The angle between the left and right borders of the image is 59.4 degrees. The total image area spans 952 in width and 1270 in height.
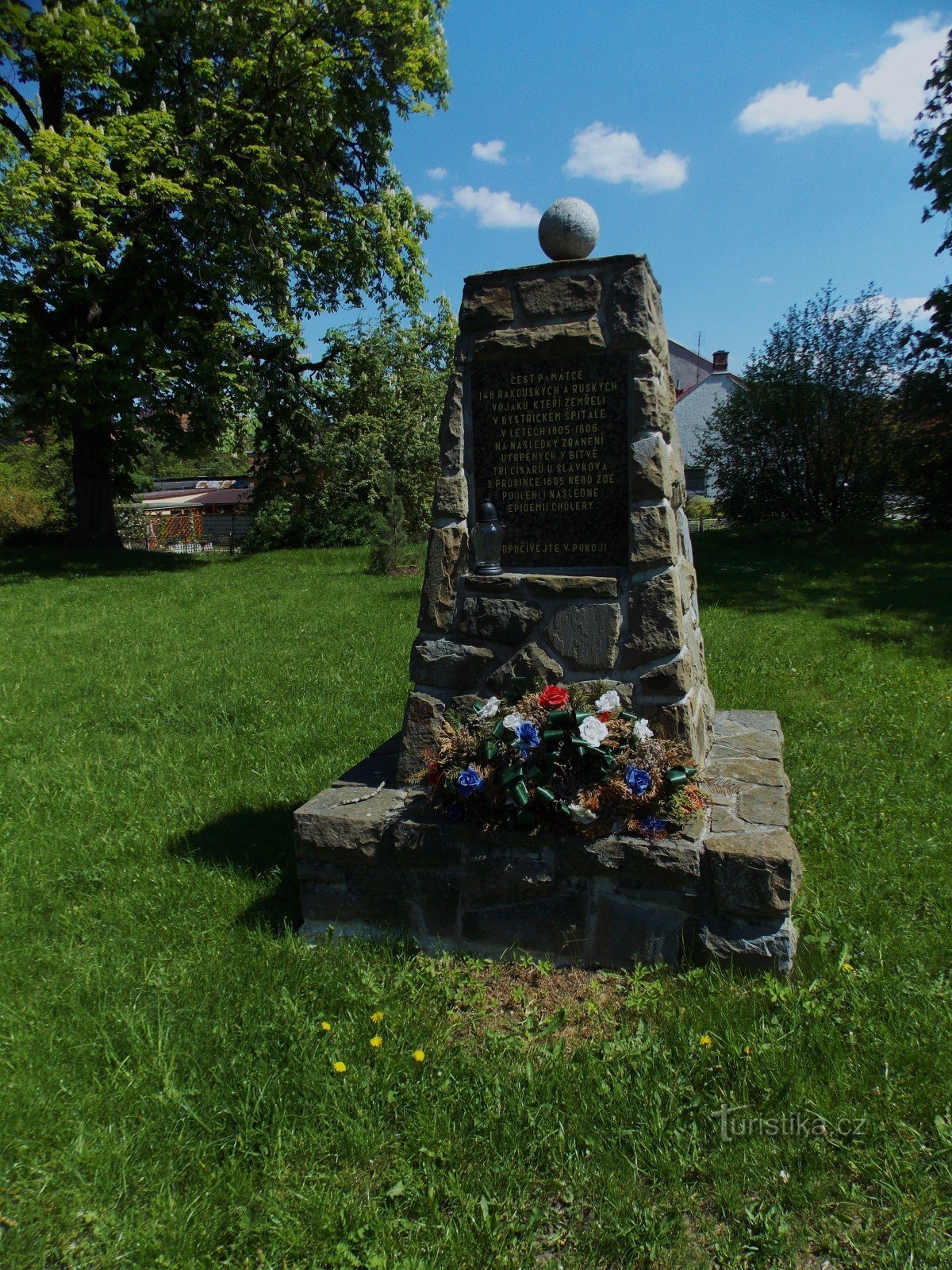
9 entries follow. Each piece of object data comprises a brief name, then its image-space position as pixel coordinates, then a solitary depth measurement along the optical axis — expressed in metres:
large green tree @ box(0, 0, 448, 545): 13.85
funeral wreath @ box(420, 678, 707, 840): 2.99
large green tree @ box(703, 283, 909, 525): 15.80
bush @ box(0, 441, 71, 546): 19.52
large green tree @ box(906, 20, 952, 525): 13.83
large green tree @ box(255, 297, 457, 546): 20.73
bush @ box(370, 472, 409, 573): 14.34
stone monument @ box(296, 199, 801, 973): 2.94
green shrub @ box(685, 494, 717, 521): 25.49
